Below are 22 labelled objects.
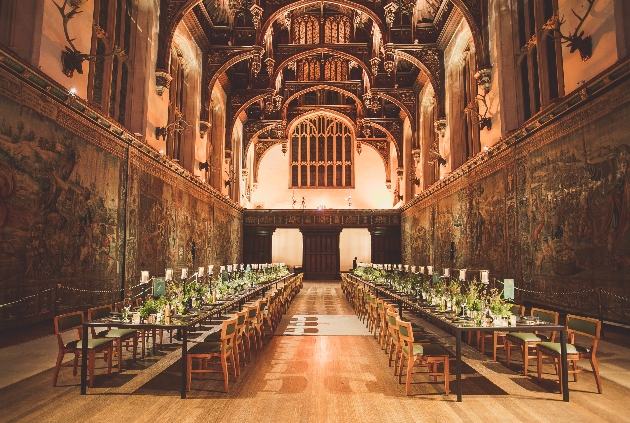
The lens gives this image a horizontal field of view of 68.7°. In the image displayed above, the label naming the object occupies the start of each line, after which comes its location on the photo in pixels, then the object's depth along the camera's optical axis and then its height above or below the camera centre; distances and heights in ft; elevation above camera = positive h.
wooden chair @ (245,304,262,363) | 24.35 -4.02
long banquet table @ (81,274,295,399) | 17.44 -2.70
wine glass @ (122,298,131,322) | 20.22 -2.46
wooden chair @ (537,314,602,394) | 17.83 -3.68
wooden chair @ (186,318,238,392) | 18.48 -3.83
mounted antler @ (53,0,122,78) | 29.50 +13.90
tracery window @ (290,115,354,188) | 109.09 +25.02
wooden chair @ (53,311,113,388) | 18.47 -3.59
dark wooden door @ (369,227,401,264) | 95.40 +2.70
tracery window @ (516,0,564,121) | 35.17 +15.92
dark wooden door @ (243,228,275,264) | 95.25 +2.99
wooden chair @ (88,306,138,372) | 21.54 -3.58
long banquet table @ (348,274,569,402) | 16.90 -2.81
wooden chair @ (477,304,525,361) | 23.36 -4.16
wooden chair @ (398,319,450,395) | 17.99 -3.82
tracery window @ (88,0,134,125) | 37.19 +17.52
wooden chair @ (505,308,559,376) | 20.48 -3.62
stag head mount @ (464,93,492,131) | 45.18 +15.05
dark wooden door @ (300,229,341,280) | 98.32 +0.70
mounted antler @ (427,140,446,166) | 61.31 +13.85
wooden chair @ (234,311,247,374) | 21.06 -3.40
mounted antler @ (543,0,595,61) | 28.22 +13.28
